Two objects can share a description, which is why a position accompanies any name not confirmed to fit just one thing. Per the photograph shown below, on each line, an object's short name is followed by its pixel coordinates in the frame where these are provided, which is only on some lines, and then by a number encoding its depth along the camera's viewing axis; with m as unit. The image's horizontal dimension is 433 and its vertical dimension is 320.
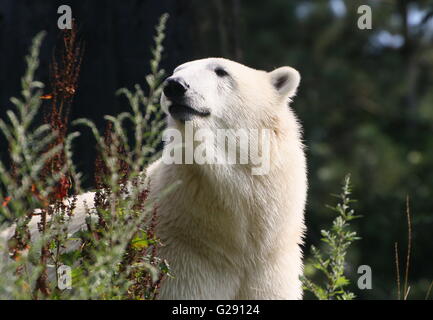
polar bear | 8.62
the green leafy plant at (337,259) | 8.19
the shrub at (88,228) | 6.26
